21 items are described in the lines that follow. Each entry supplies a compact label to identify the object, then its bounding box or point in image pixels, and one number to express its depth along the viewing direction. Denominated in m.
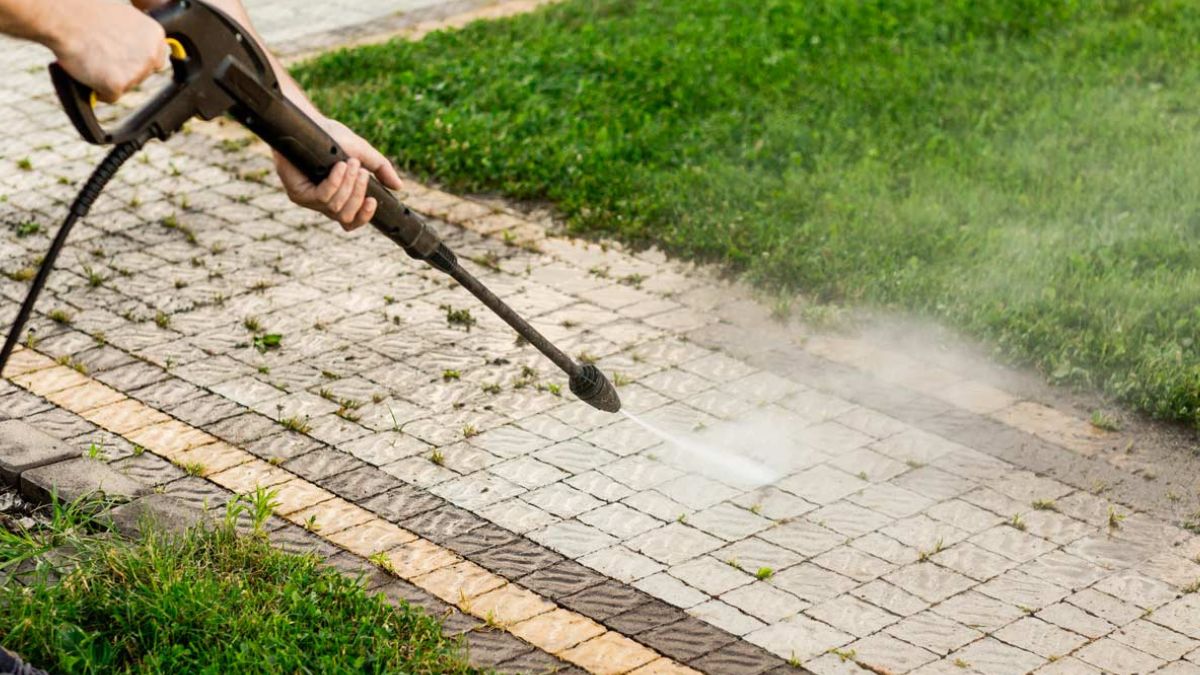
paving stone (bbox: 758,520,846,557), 5.48
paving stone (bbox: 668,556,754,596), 5.24
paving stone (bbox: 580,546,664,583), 5.29
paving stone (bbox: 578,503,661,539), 5.54
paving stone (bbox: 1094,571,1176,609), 5.23
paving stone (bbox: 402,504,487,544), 5.49
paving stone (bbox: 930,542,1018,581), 5.36
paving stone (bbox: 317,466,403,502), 5.74
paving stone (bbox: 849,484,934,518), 5.74
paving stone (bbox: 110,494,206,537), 5.16
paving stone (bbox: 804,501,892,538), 5.61
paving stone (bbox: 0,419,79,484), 5.59
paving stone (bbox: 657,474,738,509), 5.76
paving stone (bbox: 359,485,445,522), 5.61
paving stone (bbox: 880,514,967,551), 5.53
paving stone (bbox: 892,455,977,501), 5.87
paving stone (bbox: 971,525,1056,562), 5.49
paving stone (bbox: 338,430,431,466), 6.00
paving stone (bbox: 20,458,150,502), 5.41
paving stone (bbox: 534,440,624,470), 5.97
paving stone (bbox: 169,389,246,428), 6.24
